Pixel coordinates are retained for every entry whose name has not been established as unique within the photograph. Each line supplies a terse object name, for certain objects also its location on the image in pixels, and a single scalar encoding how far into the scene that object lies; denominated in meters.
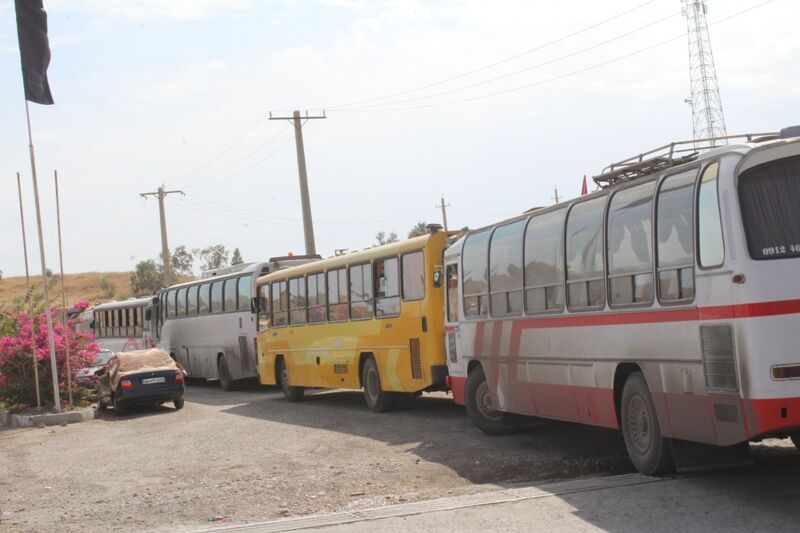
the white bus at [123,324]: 43.69
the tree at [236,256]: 97.61
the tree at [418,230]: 83.88
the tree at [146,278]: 106.50
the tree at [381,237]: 98.56
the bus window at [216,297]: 32.41
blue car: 24.41
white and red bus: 8.58
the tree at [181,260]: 108.62
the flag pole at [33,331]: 24.48
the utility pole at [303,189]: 41.50
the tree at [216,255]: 103.25
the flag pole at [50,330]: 23.73
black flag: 23.31
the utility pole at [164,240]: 60.84
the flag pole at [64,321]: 24.89
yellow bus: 18.31
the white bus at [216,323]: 30.03
